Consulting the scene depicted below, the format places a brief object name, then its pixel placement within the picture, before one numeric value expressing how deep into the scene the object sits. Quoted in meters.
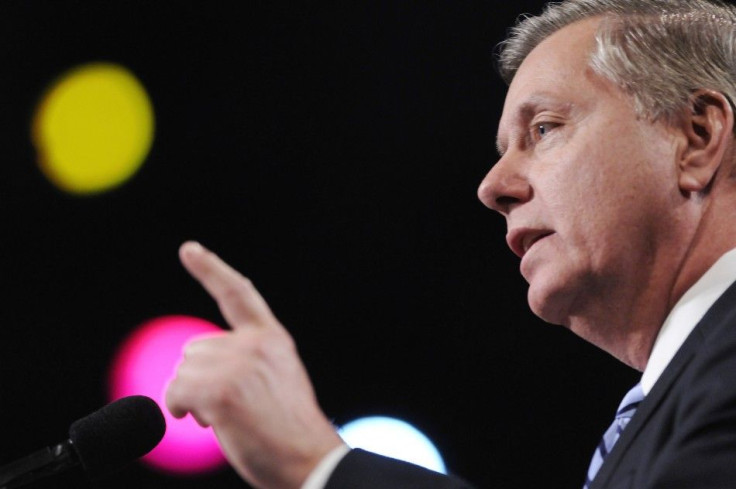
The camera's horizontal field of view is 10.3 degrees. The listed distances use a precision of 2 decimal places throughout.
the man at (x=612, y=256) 2.17
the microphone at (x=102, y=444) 2.22
